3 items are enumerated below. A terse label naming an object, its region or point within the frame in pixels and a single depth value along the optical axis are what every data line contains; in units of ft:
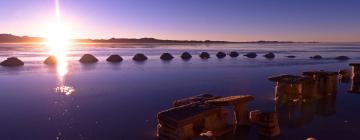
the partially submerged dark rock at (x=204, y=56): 210.18
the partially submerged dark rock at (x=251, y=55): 213.66
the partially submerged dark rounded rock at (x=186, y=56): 202.67
